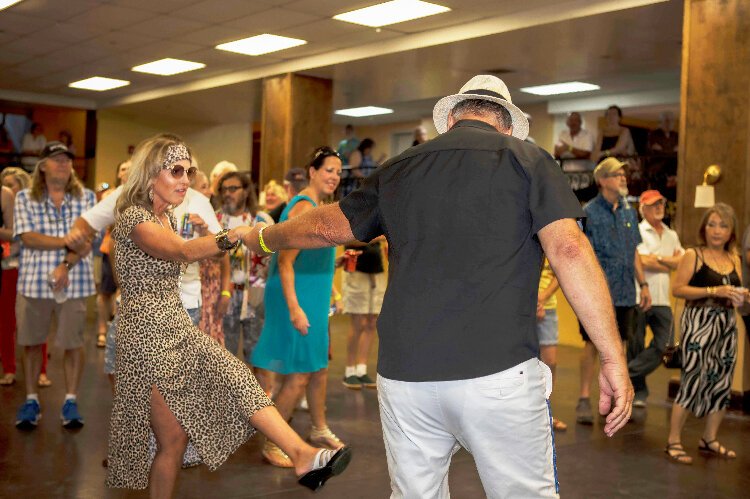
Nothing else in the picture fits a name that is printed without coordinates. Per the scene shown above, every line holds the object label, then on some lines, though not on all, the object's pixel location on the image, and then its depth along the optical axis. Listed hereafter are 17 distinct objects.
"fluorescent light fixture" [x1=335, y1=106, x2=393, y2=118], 17.24
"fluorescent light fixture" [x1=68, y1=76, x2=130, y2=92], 14.58
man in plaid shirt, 5.32
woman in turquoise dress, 4.65
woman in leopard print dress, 3.24
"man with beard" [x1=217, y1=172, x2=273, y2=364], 6.22
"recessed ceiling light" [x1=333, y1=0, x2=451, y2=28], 8.94
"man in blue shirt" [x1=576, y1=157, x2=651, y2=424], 6.16
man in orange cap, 6.56
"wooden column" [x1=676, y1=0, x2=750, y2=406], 6.69
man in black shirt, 2.21
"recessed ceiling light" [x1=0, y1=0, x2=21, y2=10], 9.55
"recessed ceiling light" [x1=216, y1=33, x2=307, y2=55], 10.74
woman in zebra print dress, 5.19
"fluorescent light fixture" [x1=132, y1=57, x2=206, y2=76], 12.60
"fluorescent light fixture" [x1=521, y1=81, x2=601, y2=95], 13.66
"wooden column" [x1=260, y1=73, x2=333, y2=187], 12.30
